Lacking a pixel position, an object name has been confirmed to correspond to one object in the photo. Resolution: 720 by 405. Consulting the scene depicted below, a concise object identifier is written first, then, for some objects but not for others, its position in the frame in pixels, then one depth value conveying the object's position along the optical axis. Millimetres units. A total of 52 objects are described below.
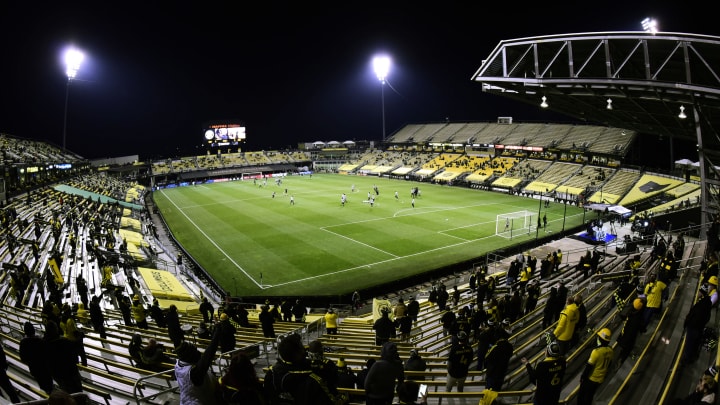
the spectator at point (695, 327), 6598
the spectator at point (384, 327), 8820
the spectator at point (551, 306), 9930
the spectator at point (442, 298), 13500
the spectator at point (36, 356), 5676
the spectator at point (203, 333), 7988
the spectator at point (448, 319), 9781
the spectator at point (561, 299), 10023
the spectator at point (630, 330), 7242
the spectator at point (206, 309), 11844
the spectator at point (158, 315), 10898
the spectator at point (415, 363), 6434
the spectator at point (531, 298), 11422
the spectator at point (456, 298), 14270
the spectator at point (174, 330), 8383
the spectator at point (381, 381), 4372
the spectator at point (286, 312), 13844
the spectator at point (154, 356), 6663
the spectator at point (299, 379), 3389
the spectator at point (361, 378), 5660
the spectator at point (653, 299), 8992
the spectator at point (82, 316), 10500
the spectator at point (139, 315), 10852
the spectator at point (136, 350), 7176
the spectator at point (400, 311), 10523
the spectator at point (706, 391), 3995
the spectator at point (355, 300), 18328
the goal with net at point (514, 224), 32125
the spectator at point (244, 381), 3477
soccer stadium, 6398
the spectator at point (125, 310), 11078
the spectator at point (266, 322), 9641
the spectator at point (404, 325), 10273
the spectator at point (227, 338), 7193
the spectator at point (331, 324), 11055
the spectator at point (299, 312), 12852
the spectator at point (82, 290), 13266
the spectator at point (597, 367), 5578
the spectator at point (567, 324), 7938
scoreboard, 85250
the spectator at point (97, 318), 9602
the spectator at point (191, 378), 3916
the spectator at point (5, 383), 5656
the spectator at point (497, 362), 6320
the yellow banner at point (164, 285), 18047
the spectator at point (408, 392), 4004
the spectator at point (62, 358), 5645
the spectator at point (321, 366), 3803
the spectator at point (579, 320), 8086
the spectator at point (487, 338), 7324
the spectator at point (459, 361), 6645
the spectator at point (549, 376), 5141
